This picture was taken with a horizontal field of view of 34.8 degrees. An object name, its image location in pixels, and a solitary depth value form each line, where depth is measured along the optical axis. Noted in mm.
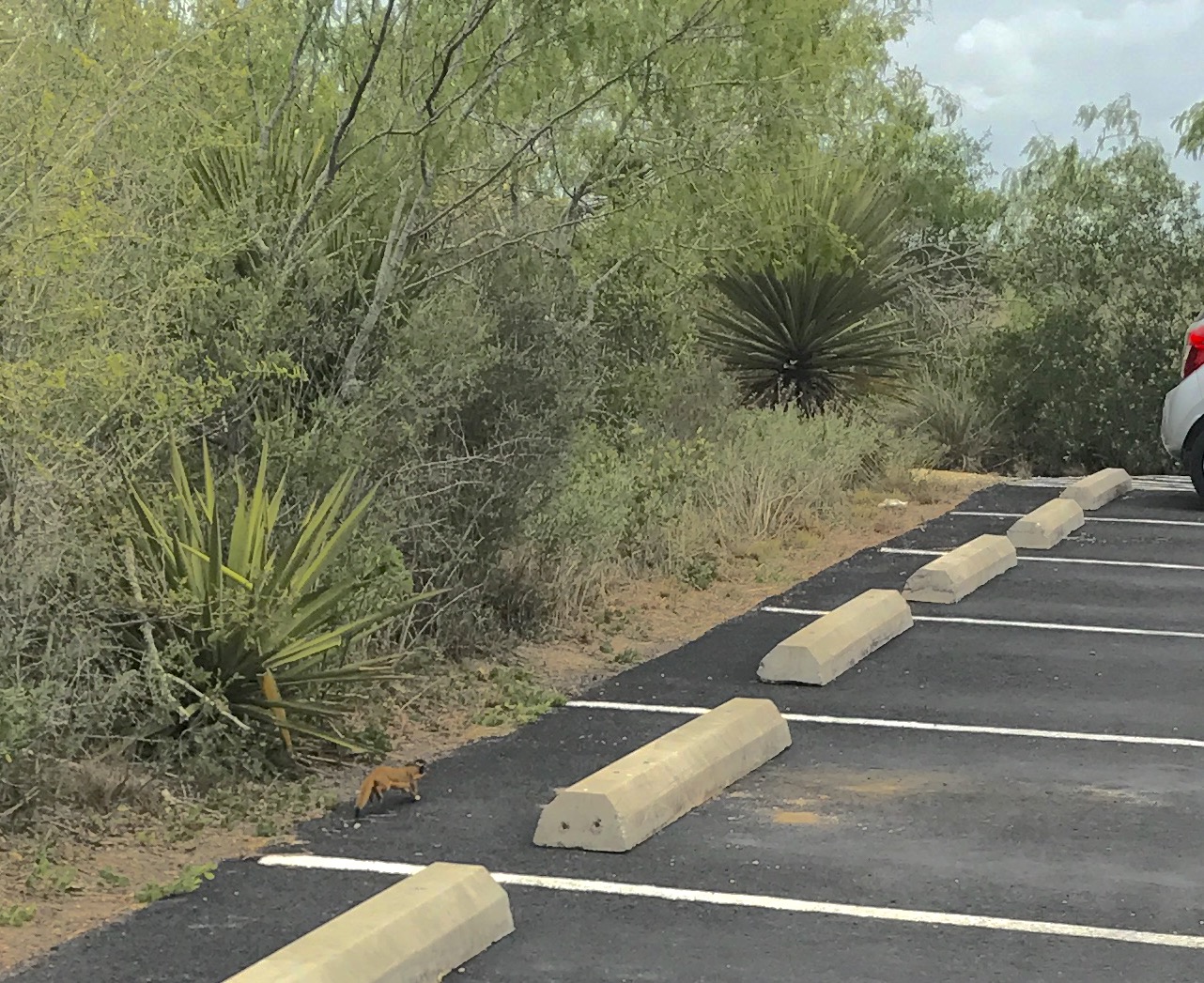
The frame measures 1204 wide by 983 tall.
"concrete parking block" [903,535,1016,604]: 12023
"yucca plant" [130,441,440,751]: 7219
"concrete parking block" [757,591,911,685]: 9383
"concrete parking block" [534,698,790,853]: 6430
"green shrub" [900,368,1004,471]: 20969
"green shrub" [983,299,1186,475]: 20000
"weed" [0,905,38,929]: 5562
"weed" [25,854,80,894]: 5844
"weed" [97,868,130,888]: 5949
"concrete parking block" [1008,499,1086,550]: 14695
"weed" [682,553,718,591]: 12406
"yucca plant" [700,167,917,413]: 19109
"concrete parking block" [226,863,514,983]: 4824
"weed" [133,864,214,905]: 5824
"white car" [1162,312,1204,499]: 15773
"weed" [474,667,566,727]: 8469
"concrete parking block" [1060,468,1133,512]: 17125
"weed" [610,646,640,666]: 9969
